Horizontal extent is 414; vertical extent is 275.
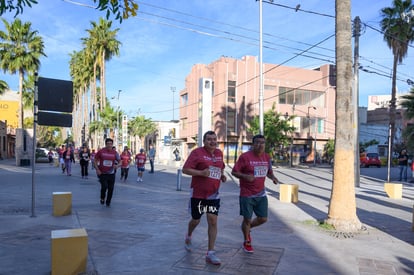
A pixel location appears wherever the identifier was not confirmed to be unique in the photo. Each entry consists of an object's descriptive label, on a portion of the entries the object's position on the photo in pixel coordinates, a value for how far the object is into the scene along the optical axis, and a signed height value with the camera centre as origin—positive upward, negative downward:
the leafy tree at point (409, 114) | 20.80 +1.67
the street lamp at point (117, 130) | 46.17 +1.34
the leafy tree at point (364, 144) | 46.01 -0.03
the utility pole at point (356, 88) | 17.41 +2.66
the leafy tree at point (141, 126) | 68.12 +2.71
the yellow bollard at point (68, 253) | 4.49 -1.34
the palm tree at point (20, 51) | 30.23 +7.12
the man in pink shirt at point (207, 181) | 5.23 -0.54
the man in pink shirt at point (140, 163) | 18.27 -1.03
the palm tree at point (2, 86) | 37.56 +5.30
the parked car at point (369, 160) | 40.81 -1.66
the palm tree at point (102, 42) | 38.59 +10.01
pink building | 43.16 +5.20
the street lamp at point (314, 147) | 45.48 -0.48
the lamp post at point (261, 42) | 21.82 +5.71
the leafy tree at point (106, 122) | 44.00 +2.26
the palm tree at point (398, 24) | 30.45 +9.68
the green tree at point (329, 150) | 46.47 -0.74
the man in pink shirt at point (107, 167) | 9.81 -0.67
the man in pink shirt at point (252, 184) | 5.76 -0.63
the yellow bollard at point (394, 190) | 13.45 -1.61
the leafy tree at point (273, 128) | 37.72 +1.47
